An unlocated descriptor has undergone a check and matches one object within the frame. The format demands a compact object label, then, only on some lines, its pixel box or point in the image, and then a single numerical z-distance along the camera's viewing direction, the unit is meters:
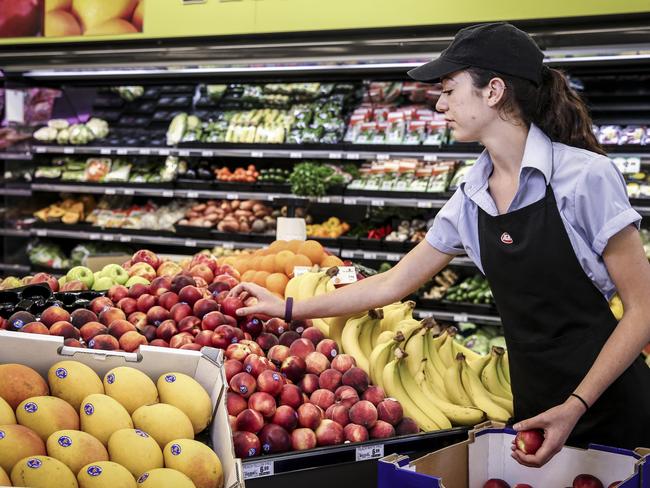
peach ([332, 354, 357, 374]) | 2.23
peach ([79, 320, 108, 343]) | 2.11
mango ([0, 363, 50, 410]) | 1.43
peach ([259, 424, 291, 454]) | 1.90
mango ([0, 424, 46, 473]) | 1.25
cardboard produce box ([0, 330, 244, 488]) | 1.57
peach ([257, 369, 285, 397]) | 2.00
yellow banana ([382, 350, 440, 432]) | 2.16
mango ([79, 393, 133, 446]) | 1.40
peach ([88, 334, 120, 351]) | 2.02
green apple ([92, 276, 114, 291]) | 2.98
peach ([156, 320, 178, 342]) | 2.28
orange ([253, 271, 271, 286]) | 3.04
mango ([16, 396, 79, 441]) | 1.37
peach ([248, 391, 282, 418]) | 1.95
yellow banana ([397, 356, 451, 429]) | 2.19
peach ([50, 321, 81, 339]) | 2.06
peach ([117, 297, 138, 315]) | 2.45
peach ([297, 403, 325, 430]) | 1.99
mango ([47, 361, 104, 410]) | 1.49
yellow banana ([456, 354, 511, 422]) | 2.28
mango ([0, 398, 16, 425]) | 1.34
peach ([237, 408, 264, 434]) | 1.90
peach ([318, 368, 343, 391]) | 2.17
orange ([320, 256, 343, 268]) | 3.32
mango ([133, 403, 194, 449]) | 1.46
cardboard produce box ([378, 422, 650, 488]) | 1.56
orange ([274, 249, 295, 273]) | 3.17
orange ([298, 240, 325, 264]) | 3.31
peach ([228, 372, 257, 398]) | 1.99
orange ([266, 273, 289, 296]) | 2.97
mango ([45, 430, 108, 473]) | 1.29
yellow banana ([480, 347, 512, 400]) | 2.44
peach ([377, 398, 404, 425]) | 2.07
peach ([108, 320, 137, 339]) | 2.15
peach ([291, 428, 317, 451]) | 1.93
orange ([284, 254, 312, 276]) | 3.14
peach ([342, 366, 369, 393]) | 2.17
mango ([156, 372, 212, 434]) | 1.56
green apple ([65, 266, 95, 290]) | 3.03
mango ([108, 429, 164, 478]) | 1.34
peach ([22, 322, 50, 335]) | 2.03
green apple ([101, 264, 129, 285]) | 3.03
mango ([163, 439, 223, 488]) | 1.37
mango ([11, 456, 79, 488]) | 1.21
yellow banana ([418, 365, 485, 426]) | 2.22
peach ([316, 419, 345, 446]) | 1.96
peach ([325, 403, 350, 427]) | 2.03
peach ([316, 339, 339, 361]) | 2.29
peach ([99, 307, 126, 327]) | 2.29
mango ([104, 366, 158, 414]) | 1.52
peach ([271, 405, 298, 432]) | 1.95
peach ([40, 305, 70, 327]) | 2.15
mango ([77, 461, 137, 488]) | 1.23
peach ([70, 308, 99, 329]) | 2.20
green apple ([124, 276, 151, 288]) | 2.93
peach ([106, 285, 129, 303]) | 2.54
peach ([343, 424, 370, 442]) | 1.97
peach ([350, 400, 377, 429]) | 2.02
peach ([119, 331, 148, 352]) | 2.09
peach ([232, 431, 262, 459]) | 1.84
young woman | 1.75
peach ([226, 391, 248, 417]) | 1.96
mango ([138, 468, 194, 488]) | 1.28
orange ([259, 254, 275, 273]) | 3.19
